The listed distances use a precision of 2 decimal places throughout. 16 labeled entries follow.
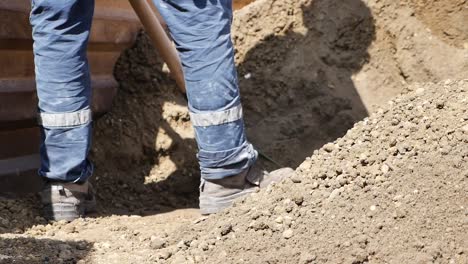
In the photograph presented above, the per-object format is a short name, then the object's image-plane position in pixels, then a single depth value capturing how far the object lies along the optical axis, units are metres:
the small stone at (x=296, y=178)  5.36
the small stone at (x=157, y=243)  5.26
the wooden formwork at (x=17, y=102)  6.86
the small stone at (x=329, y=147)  5.71
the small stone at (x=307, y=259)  4.48
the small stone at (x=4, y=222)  5.91
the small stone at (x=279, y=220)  4.90
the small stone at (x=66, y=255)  5.01
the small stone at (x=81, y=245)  5.31
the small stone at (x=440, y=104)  5.64
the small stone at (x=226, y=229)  4.97
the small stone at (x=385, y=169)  5.07
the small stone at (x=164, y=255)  4.93
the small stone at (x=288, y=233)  4.75
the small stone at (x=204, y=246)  4.84
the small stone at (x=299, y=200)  5.07
